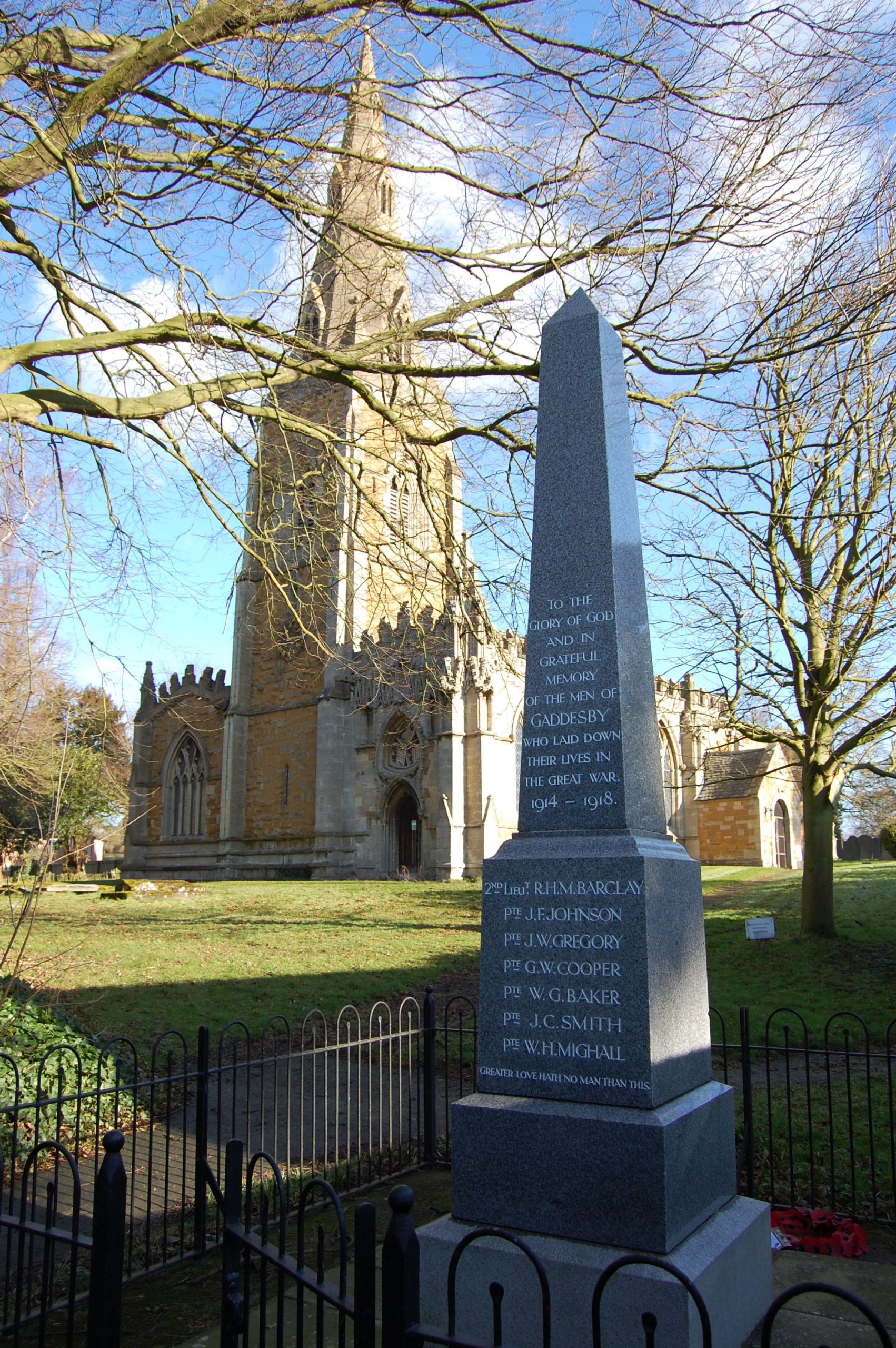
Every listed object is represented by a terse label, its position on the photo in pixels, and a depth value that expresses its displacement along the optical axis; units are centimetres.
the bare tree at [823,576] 941
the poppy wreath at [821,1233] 511
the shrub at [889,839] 2750
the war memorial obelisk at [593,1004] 387
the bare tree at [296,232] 718
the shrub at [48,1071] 723
